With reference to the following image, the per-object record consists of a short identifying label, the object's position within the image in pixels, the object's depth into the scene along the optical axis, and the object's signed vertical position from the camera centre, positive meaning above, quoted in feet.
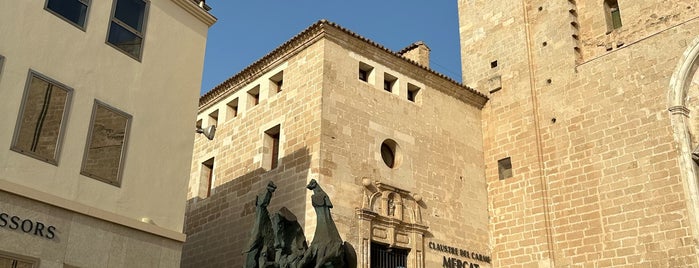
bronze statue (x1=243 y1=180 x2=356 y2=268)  23.56 +4.67
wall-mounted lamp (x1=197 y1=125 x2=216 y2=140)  39.75 +13.85
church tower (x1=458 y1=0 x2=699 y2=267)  44.91 +17.85
